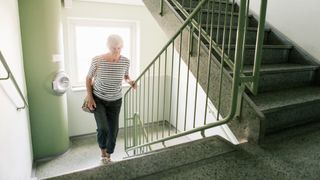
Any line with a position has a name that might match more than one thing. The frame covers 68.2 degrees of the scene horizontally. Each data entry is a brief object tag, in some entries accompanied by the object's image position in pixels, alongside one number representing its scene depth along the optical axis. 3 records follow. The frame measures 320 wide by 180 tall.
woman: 2.42
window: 4.04
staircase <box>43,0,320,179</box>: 1.28
